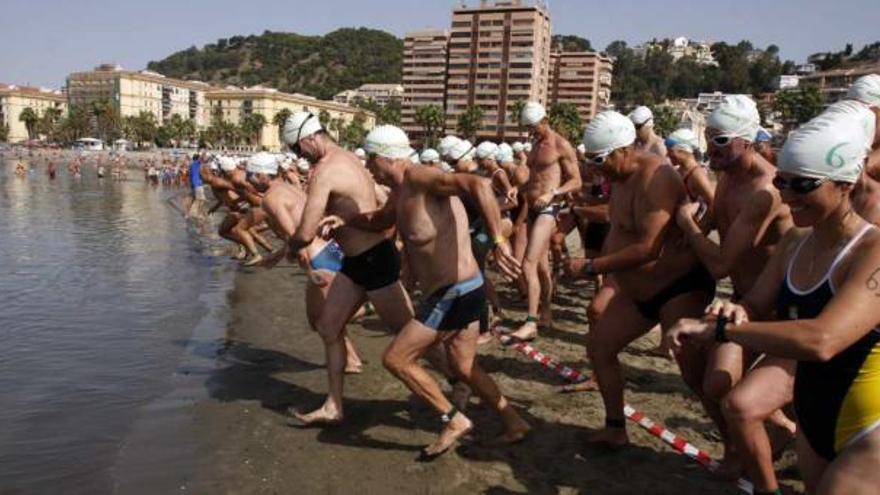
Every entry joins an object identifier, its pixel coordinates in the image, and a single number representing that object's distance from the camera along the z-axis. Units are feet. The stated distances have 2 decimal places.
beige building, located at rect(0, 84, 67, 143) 523.29
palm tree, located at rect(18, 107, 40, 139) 456.04
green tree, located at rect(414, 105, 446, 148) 387.14
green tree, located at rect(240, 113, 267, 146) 481.87
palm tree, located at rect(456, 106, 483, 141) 385.70
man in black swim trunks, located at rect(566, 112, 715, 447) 13.52
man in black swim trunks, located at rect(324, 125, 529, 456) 13.67
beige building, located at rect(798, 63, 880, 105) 427.86
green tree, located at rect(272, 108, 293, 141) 475.31
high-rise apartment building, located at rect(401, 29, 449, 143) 479.82
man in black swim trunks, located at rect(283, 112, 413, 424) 15.74
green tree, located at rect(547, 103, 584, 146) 335.53
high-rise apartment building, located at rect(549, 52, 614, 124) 495.82
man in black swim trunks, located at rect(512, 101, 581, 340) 23.90
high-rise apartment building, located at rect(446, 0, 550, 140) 433.48
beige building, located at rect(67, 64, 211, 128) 520.83
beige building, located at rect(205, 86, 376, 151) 528.63
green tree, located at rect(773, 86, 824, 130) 296.30
